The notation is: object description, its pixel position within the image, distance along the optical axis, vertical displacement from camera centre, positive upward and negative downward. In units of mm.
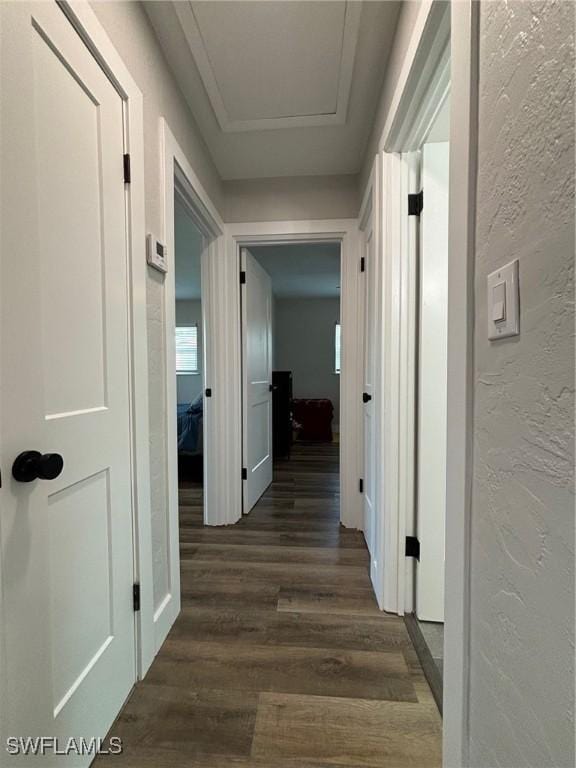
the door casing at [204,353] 1491 +88
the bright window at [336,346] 6344 +445
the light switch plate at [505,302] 558 +115
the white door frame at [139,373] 1196 -8
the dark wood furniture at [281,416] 4363 -588
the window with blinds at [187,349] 6348 +402
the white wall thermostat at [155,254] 1339 +466
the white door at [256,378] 2631 -63
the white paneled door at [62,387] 716 -39
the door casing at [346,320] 2424 +351
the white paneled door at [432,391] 1485 -91
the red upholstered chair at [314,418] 5516 -766
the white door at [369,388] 1897 -109
